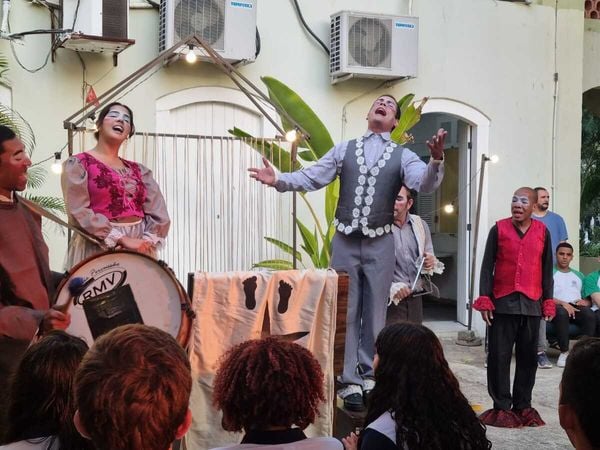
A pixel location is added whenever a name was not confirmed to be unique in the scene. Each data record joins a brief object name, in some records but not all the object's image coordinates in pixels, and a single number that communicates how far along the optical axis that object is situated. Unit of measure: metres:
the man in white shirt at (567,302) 8.20
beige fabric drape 4.19
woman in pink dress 4.32
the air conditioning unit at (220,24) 7.78
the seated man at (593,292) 8.45
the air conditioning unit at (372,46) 8.54
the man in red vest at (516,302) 5.61
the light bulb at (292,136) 5.07
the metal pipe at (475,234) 9.23
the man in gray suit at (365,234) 4.63
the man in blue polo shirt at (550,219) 8.63
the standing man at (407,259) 5.32
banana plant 7.57
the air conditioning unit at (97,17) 7.27
